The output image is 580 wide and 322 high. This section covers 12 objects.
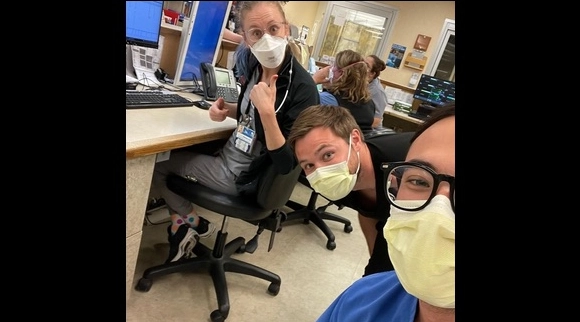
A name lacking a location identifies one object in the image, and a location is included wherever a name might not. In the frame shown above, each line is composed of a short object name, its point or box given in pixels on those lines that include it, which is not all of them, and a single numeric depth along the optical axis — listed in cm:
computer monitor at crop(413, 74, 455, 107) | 270
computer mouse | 155
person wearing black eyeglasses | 48
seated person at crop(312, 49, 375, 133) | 175
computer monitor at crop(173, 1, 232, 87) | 168
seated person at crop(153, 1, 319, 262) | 115
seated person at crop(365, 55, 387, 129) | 141
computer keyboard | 119
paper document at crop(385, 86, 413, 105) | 261
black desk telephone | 177
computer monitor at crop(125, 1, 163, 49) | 132
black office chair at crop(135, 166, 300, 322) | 129
